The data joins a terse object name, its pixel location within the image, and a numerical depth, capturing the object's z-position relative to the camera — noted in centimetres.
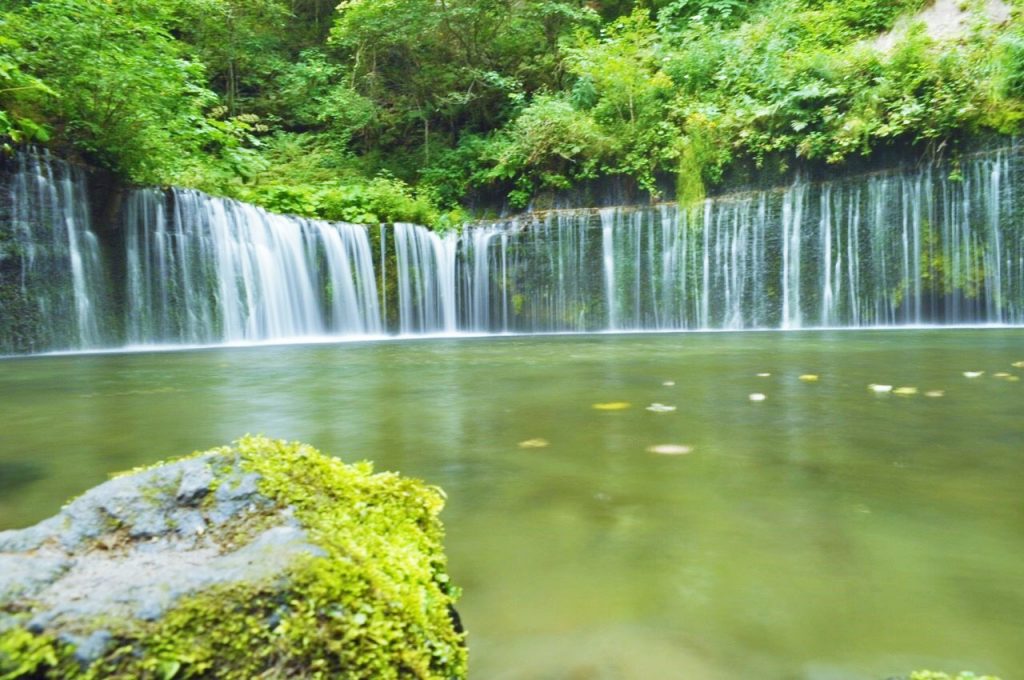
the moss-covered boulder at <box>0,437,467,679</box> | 91
